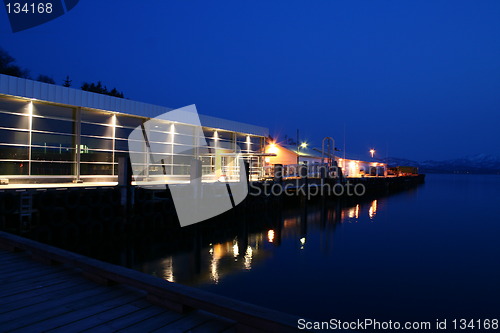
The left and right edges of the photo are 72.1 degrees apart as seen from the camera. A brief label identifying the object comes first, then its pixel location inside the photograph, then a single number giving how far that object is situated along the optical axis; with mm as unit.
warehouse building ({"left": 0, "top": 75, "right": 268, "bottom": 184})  16047
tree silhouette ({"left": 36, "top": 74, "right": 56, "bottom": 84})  61409
